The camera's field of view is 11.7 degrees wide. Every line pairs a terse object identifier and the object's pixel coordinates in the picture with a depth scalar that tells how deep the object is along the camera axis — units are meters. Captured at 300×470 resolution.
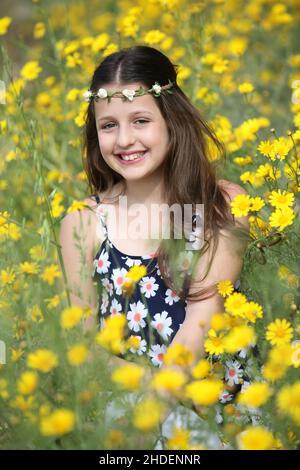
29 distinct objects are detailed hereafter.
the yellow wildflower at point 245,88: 2.80
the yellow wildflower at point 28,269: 2.45
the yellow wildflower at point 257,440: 2.05
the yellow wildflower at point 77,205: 2.42
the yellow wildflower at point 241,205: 2.43
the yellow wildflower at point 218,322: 2.18
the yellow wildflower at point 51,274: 2.47
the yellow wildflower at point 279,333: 2.23
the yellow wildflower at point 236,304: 2.25
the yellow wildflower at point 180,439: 2.09
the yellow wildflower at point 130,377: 2.06
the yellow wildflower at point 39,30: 3.11
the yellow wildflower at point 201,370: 2.11
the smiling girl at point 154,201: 2.46
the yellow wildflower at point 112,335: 2.11
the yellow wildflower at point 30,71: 3.05
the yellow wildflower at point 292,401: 2.04
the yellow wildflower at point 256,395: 2.06
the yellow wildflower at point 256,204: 2.41
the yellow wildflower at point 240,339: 2.11
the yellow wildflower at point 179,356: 2.10
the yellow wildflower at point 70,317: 2.16
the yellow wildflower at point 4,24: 3.03
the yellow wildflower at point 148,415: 2.02
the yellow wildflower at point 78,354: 2.09
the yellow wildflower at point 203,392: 2.04
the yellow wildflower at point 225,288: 2.39
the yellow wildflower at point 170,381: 2.05
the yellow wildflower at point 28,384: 2.09
